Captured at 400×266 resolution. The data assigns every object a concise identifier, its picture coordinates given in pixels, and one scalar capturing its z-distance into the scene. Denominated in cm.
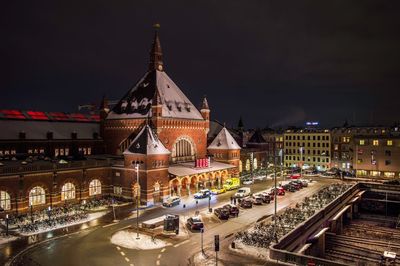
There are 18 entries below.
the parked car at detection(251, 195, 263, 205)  5479
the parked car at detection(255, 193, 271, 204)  5562
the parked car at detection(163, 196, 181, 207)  5275
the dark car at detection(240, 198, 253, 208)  5212
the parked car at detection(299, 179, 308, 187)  7465
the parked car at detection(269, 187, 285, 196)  6267
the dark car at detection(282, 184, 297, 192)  6879
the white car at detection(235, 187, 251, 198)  5953
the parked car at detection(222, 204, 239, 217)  4706
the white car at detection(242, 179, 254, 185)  7684
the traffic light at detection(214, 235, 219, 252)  2745
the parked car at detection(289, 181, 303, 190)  7022
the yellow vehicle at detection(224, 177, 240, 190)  6825
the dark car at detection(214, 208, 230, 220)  4531
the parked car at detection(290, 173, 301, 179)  8590
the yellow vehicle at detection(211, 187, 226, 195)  6402
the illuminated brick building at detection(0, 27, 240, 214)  4988
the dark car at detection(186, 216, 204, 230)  4028
